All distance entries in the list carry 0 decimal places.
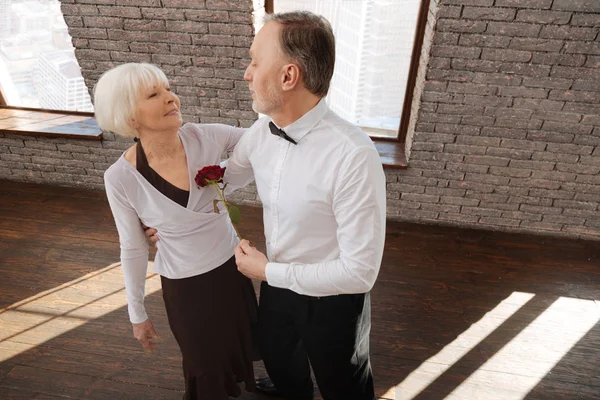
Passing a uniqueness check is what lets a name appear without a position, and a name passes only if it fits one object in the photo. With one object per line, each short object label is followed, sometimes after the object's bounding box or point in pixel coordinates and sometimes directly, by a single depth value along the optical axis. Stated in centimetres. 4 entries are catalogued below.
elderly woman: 138
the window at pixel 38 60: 310
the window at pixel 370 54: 276
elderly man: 115
